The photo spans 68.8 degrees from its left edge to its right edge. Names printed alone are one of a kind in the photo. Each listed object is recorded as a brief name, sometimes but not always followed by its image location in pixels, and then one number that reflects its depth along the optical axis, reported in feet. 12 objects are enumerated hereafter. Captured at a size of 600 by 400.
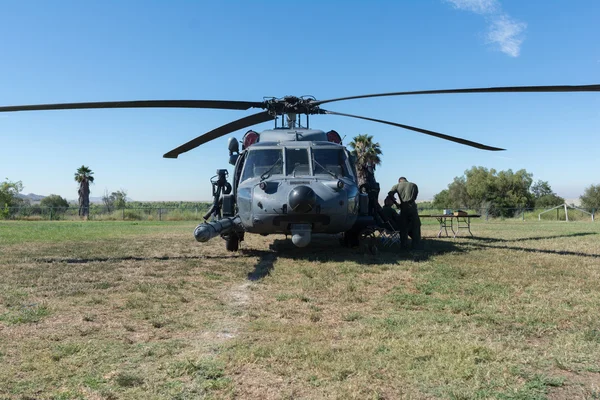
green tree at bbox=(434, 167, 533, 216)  200.75
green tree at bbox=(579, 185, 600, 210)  190.07
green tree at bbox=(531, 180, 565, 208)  211.00
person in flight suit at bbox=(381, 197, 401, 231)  36.37
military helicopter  25.68
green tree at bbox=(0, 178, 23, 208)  163.81
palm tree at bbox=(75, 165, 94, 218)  150.71
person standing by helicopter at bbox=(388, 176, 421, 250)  34.86
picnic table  43.94
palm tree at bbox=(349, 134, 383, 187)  102.32
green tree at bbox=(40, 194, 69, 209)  240.73
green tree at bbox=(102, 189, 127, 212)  193.28
